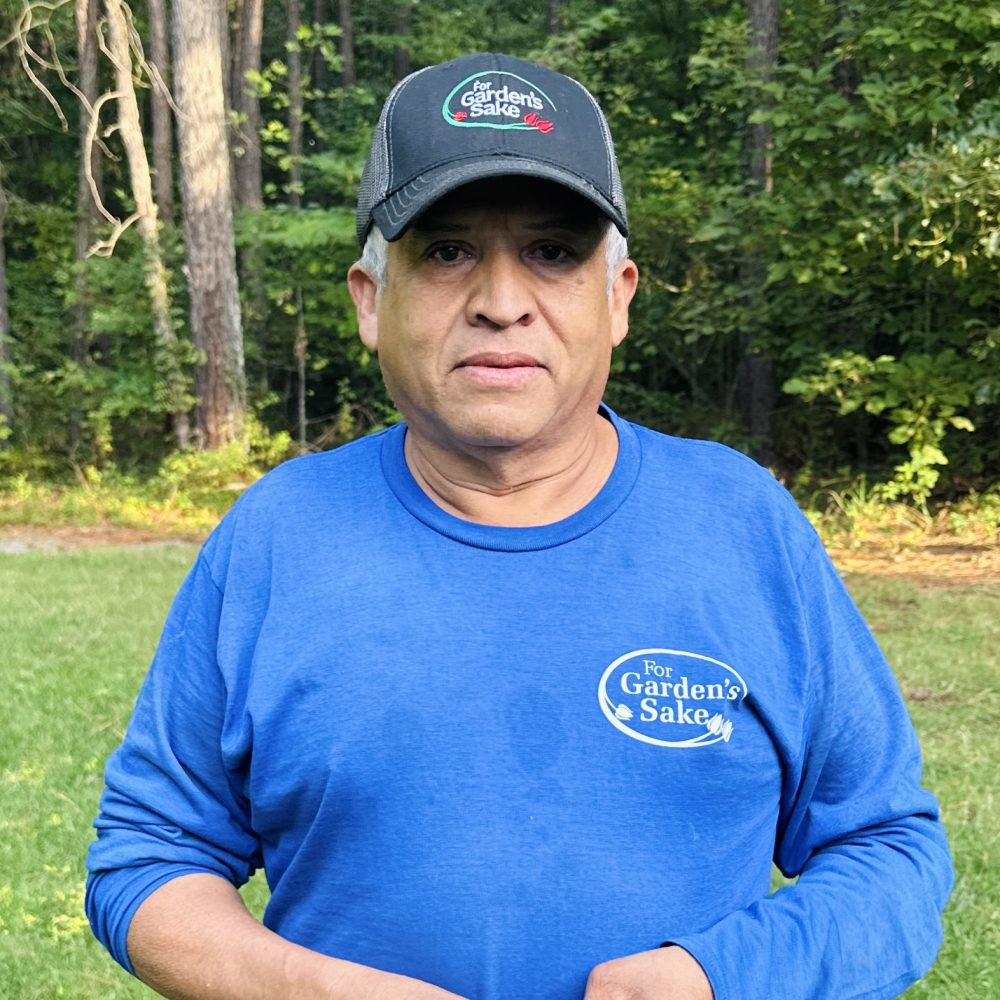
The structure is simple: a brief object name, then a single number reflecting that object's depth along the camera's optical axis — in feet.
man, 4.34
